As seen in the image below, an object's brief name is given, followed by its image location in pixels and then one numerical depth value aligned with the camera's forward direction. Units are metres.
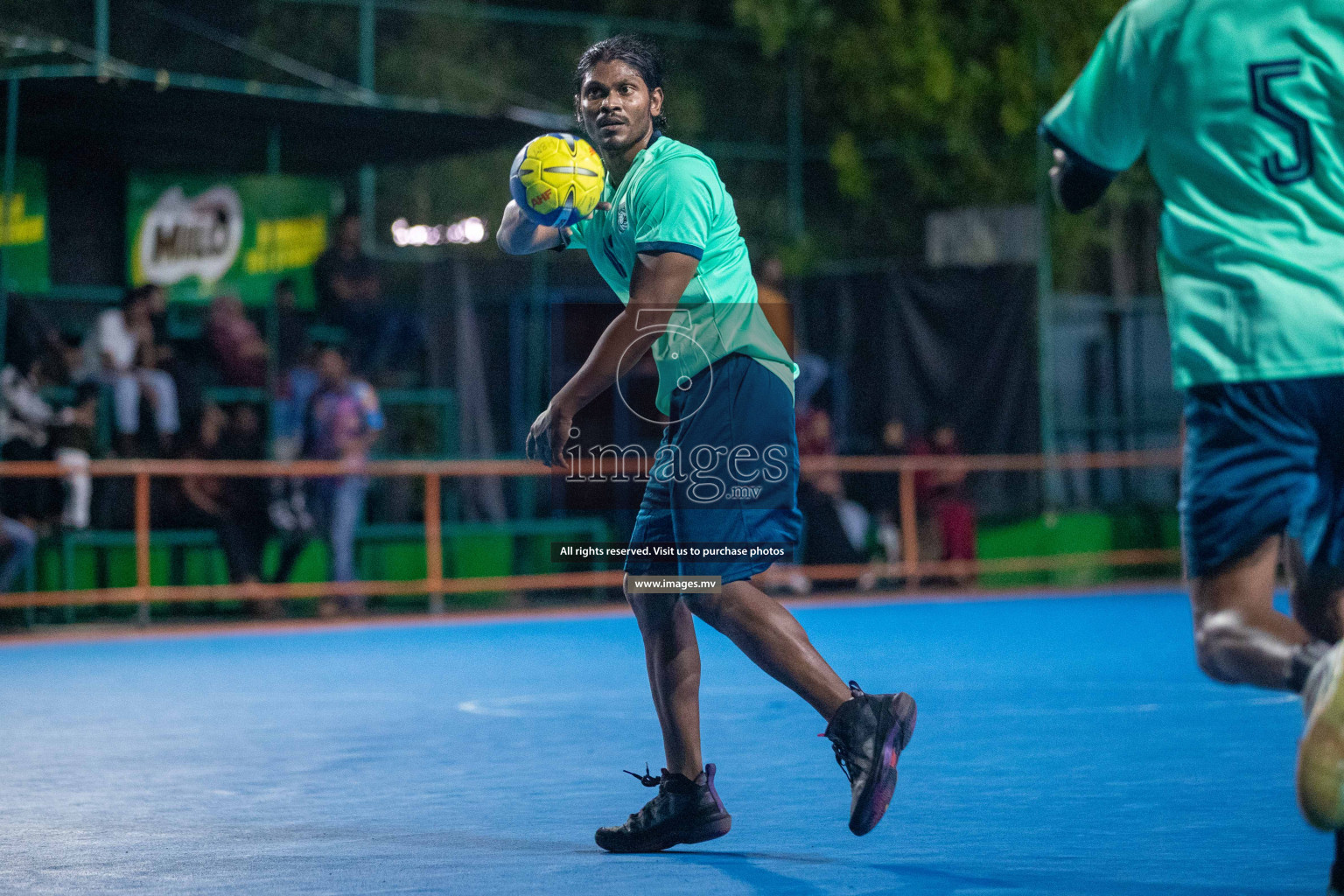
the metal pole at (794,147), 21.59
